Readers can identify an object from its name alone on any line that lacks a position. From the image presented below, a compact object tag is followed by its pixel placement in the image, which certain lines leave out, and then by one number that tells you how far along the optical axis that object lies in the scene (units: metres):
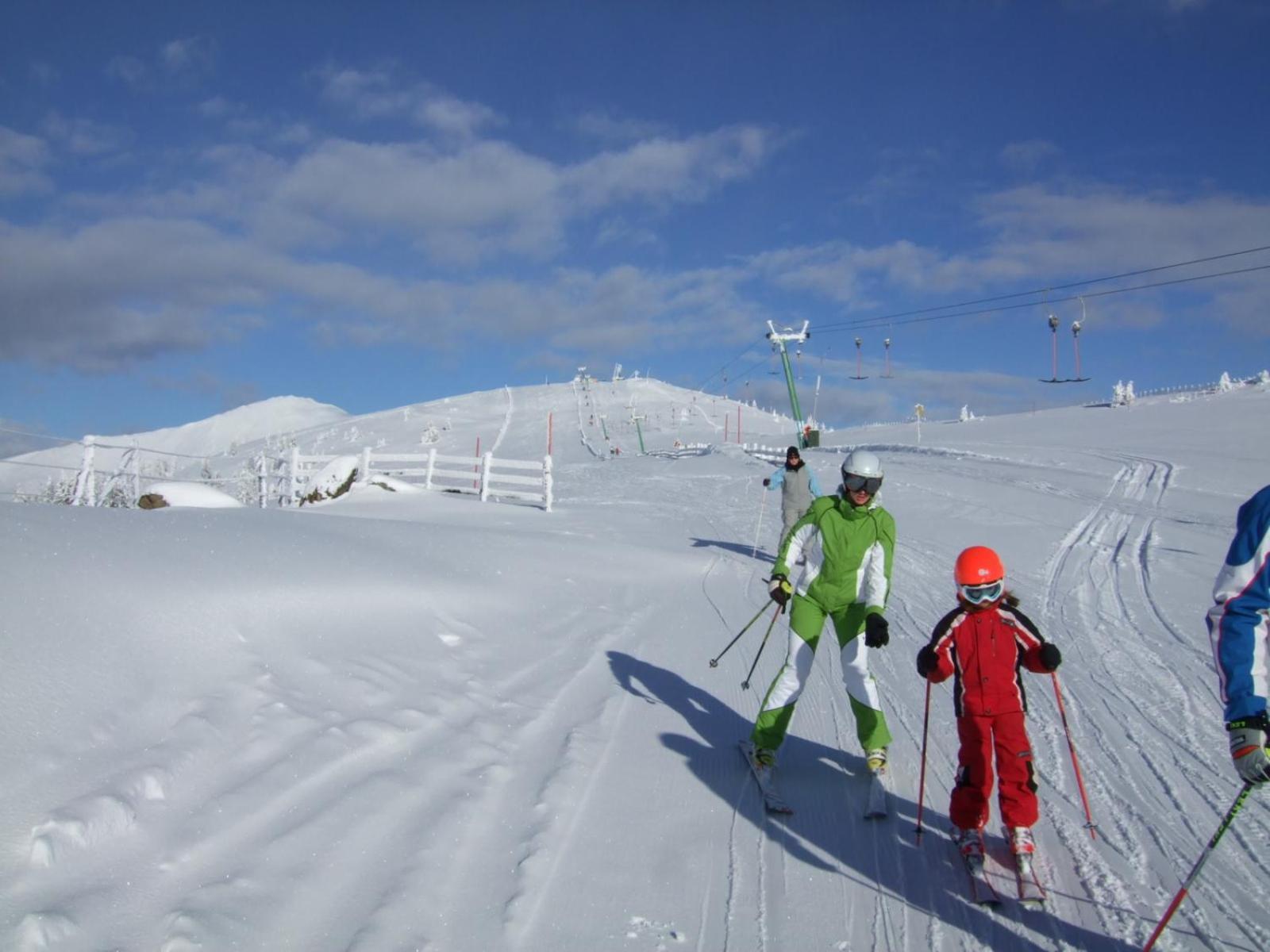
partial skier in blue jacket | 3.02
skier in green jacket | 5.30
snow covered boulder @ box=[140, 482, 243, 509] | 16.33
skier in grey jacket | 12.90
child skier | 4.18
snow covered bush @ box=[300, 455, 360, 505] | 21.00
